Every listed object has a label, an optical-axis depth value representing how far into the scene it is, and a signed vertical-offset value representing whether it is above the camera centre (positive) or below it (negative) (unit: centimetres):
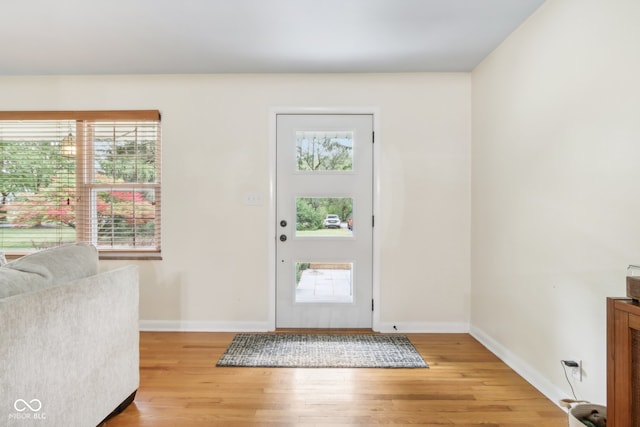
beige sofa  123 -53
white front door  323 -6
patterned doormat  253 -108
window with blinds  321 +29
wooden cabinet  123 -54
